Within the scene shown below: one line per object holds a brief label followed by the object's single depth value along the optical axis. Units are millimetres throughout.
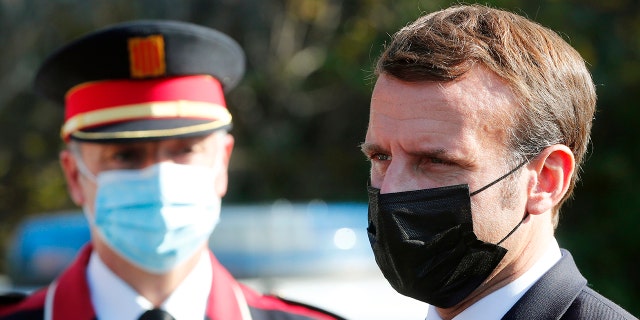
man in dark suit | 4281
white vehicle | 11352
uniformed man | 5762
